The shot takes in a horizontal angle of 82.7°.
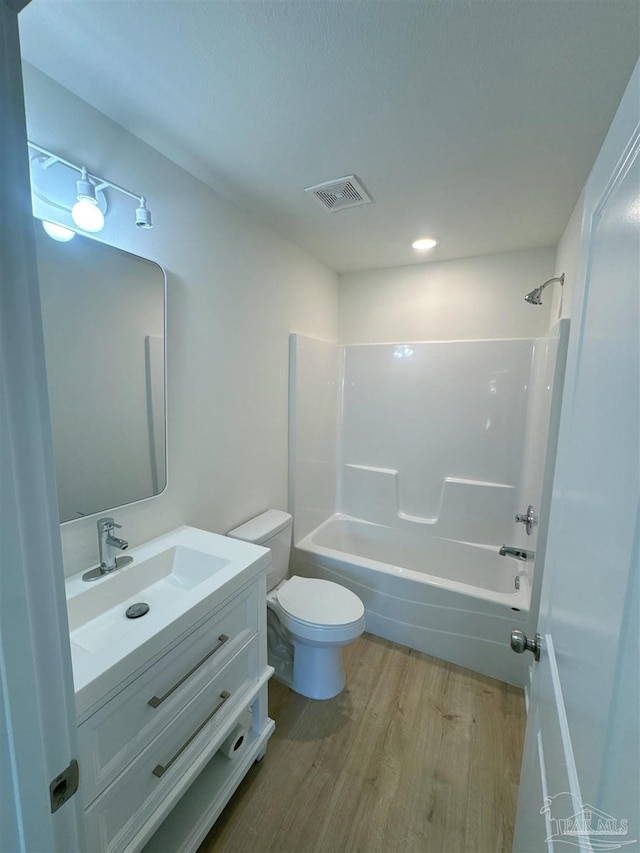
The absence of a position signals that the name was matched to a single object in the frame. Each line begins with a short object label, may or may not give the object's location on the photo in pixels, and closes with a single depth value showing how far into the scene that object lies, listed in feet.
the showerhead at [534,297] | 6.72
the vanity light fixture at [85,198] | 3.63
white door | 1.41
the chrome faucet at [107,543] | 4.24
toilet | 5.73
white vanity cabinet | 2.98
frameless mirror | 3.89
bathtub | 6.47
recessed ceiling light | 7.44
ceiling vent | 5.38
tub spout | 6.93
